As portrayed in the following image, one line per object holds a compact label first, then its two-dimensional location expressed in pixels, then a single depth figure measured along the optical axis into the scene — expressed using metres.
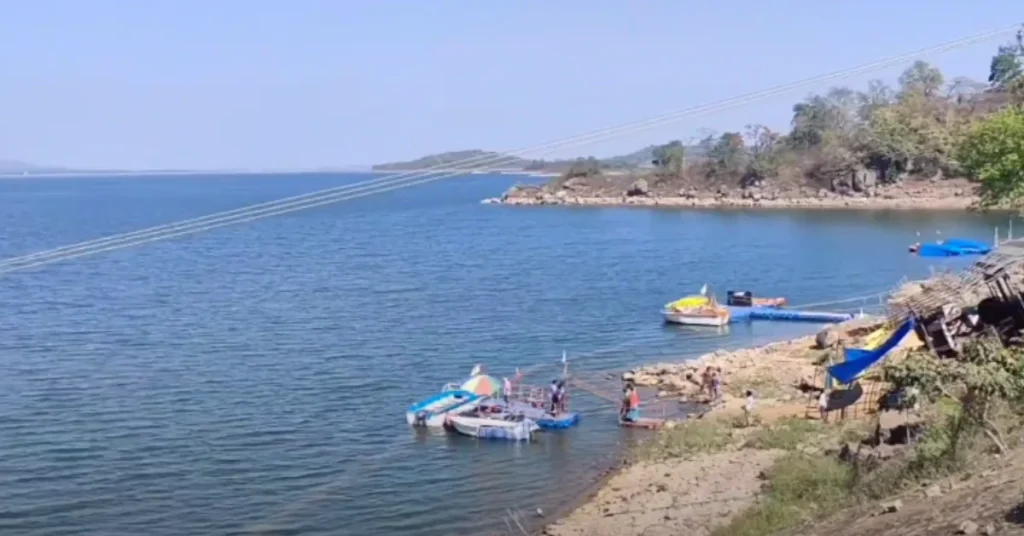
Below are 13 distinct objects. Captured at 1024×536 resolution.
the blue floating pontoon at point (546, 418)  30.66
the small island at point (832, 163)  128.25
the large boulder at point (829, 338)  37.94
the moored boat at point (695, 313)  48.84
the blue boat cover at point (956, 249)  71.56
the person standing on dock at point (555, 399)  31.70
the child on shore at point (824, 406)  25.90
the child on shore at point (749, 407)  27.88
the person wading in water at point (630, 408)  31.20
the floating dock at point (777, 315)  50.91
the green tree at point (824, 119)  151.25
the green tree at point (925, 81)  159.50
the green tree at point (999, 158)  36.12
